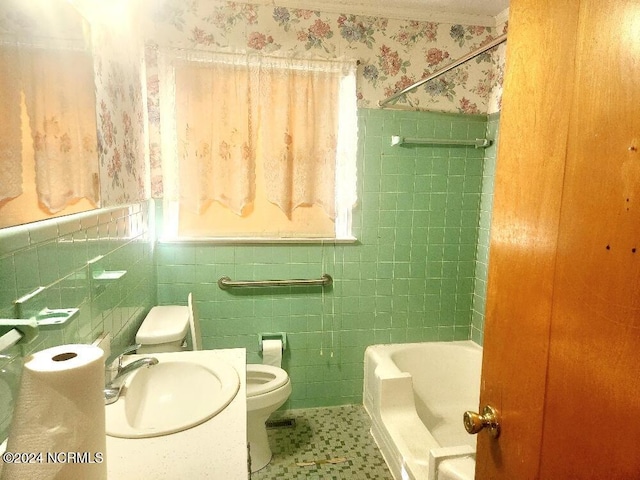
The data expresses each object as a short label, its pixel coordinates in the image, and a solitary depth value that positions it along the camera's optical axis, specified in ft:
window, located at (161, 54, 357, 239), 6.73
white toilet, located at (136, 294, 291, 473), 5.29
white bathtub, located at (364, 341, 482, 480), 6.06
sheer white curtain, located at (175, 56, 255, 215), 6.66
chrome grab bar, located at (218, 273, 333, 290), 7.30
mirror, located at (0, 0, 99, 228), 2.55
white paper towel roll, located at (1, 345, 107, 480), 1.83
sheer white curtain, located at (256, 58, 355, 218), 6.89
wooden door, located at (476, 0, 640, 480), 1.72
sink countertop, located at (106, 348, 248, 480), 2.66
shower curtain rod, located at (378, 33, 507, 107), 4.42
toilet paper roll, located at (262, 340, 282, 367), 7.27
